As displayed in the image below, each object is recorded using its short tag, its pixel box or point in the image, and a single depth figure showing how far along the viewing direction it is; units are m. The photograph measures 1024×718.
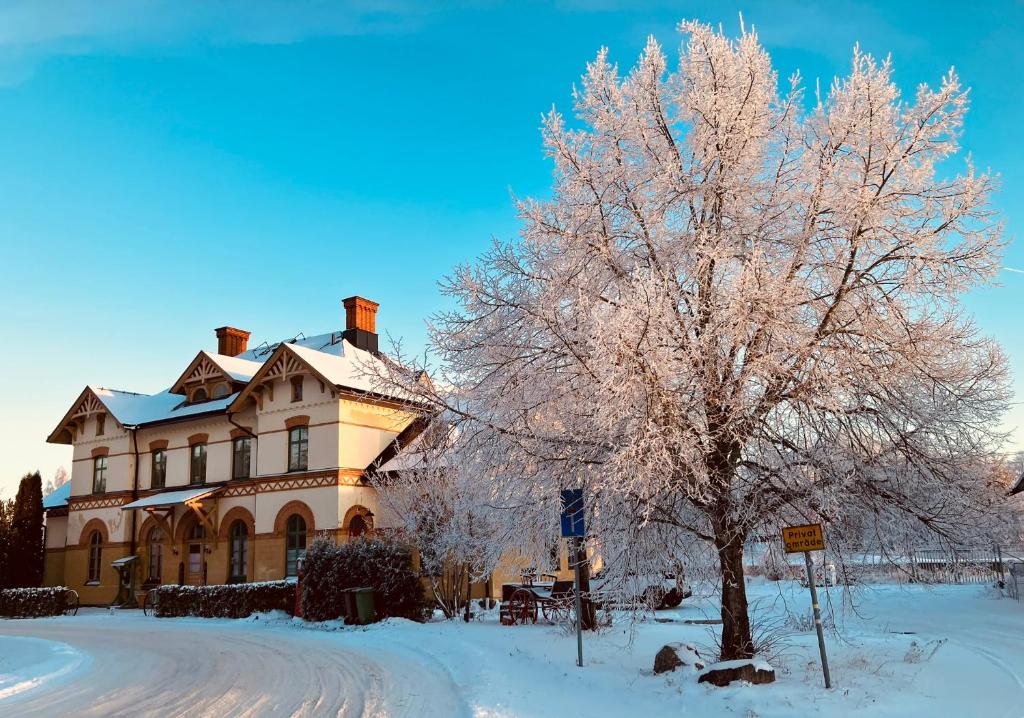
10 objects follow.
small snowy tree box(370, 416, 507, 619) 18.56
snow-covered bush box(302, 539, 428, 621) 20.11
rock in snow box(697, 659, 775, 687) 9.41
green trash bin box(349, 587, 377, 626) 19.72
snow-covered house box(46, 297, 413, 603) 27.23
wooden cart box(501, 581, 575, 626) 17.44
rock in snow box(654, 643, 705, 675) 10.50
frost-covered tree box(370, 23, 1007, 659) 9.20
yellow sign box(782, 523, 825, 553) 8.59
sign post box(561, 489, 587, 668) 10.48
